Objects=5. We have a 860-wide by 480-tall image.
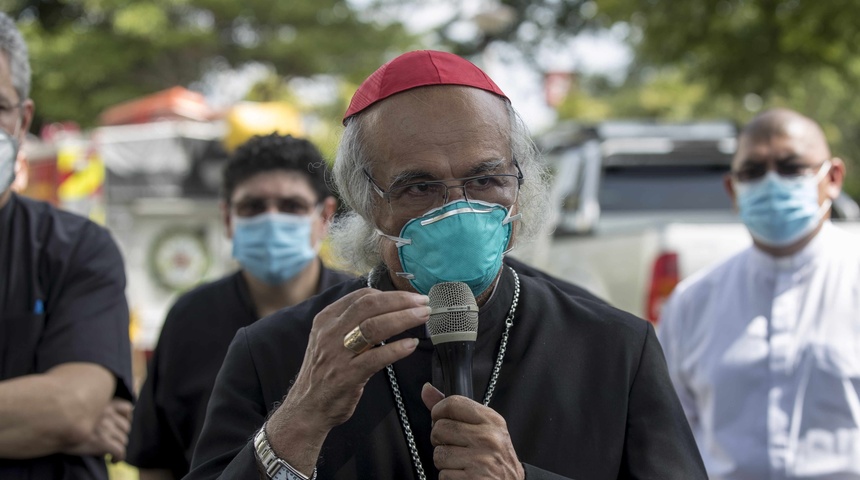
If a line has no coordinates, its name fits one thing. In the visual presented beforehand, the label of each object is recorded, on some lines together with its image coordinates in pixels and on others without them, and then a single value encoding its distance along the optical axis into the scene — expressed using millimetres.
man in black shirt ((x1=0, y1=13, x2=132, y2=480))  2816
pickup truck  7785
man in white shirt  3834
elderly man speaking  2174
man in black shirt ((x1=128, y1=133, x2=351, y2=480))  3549
